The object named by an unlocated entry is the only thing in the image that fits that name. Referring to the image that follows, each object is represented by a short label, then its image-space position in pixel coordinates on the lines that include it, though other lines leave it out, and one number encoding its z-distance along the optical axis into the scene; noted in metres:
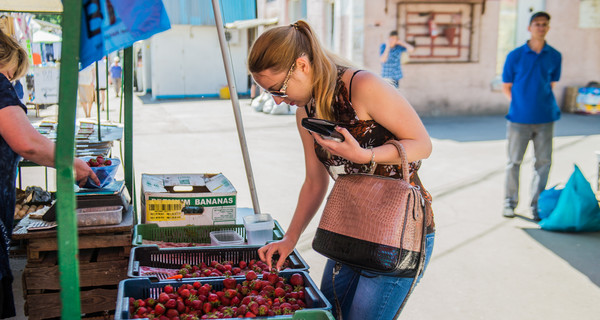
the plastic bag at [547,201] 5.52
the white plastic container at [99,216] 2.79
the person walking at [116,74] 20.89
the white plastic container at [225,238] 3.11
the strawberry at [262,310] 2.09
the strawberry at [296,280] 2.43
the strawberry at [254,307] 2.10
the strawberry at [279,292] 2.34
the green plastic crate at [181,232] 3.14
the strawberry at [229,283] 2.39
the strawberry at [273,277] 2.45
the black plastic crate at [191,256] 2.67
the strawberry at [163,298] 2.22
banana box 3.21
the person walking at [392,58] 13.05
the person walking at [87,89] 13.21
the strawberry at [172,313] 2.17
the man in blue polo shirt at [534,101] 5.48
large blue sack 5.15
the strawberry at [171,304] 2.20
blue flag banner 1.75
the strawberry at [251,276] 2.46
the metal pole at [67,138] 1.50
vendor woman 2.54
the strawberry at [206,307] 2.22
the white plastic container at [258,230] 3.14
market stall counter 2.74
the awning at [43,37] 17.48
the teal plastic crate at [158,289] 2.11
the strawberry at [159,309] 2.14
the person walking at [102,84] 15.97
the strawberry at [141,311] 2.07
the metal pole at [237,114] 3.52
